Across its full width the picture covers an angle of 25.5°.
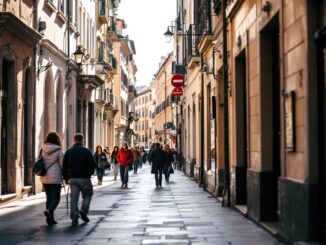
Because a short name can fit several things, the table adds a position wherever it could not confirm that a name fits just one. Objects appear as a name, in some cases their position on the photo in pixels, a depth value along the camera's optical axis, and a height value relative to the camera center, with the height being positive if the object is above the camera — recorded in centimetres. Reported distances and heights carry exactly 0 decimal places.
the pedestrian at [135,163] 4507 -73
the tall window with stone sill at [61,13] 2794 +552
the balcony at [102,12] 4466 +884
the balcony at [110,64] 4768 +628
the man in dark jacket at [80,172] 1444 -39
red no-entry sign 4050 +403
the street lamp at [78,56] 2953 +403
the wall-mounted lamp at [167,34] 3136 +513
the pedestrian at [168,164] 3219 -56
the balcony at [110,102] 5010 +368
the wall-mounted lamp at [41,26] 2386 +421
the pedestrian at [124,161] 2795 -35
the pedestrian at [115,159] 3428 -35
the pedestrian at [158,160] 2842 -33
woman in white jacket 1421 -39
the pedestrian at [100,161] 3053 -40
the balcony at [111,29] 5254 +922
